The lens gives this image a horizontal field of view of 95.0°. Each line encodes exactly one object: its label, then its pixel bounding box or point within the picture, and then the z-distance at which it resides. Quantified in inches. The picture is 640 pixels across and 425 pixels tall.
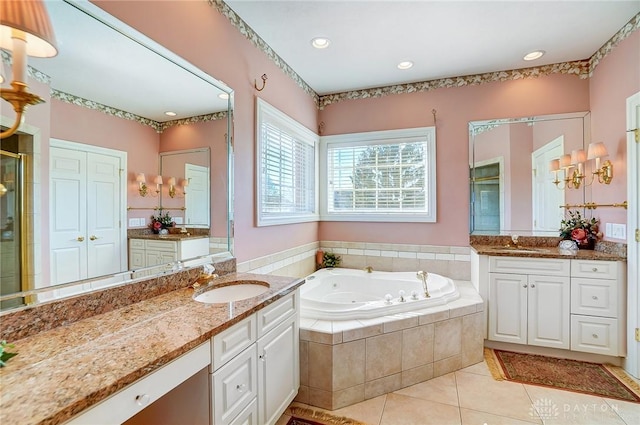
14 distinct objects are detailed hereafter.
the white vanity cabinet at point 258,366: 48.4
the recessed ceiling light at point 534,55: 106.7
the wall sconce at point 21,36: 34.5
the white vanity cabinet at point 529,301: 100.0
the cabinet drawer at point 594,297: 94.2
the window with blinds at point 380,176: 132.4
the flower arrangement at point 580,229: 107.1
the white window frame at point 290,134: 97.7
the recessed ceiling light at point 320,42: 97.5
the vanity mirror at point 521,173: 116.3
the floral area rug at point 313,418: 72.2
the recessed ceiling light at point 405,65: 113.6
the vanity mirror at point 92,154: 42.9
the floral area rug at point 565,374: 83.4
